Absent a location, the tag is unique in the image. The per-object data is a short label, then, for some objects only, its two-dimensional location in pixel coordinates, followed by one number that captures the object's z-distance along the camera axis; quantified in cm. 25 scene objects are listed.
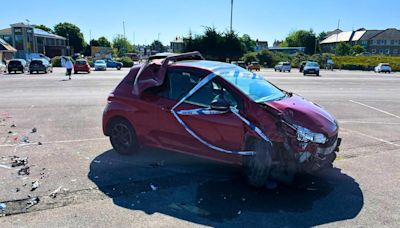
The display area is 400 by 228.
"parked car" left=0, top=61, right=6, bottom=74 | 4090
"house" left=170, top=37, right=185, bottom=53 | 12765
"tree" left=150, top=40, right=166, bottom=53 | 15248
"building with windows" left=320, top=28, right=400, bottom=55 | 11250
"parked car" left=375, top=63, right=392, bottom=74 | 5578
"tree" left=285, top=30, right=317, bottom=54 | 12938
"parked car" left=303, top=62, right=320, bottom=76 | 3919
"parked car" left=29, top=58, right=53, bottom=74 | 3722
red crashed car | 484
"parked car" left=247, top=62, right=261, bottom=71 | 5307
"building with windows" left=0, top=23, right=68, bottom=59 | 8275
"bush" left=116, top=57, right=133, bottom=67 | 6738
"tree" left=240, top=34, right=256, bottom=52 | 12544
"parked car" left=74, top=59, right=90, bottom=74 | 3791
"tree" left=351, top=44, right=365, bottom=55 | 10474
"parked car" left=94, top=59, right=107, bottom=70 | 4775
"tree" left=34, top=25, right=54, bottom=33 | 12631
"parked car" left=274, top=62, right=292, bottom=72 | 5234
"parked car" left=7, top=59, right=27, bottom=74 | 3784
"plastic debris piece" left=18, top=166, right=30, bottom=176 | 547
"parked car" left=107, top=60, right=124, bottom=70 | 5700
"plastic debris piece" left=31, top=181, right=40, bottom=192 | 488
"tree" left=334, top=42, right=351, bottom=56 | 10206
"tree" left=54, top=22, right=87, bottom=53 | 11875
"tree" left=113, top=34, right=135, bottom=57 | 13670
